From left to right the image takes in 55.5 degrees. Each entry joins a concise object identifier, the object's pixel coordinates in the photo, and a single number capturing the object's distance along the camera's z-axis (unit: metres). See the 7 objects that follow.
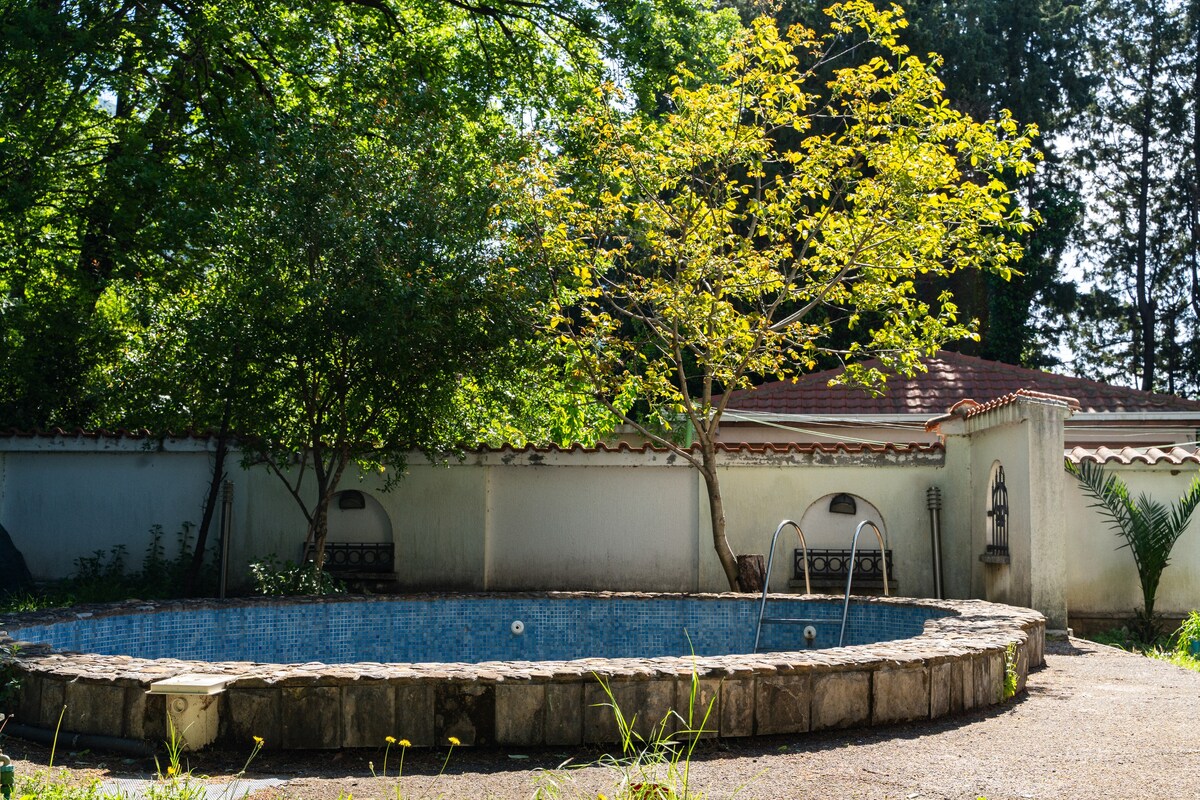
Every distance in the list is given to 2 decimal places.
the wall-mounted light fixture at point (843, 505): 14.98
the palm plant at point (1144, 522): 12.27
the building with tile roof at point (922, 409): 19.52
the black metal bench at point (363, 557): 15.57
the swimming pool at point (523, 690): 5.85
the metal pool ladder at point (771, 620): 10.92
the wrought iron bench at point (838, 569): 14.66
